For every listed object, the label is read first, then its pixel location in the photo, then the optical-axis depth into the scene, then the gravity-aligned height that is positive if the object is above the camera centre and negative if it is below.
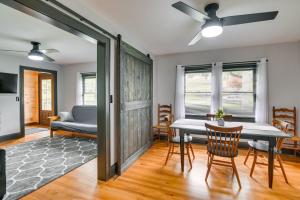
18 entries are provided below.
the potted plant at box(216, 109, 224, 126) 2.59 -0.31
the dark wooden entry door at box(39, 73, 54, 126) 6.09 +0.04
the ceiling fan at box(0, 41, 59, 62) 3.32 +0.94
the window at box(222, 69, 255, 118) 3.68 +0.13
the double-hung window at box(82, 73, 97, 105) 5.53 +0.33
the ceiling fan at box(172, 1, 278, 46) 1.78 +0.92
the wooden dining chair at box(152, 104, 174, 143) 4.25 -0.50
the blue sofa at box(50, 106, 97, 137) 4.14 -0.66
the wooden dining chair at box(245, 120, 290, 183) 2.31 -0.72
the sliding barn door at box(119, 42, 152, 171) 2.62 -0.11
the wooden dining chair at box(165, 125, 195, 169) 2.77 -0.72
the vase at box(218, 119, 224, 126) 2.58 -0.38
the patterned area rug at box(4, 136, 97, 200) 2.21 -1.14
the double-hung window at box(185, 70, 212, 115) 4.02 +0.15
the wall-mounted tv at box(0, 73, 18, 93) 4.21 +0.41
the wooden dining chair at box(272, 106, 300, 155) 3.20 -0.45
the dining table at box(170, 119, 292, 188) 2.15 -0.48
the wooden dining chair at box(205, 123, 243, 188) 2.12 -0.61
